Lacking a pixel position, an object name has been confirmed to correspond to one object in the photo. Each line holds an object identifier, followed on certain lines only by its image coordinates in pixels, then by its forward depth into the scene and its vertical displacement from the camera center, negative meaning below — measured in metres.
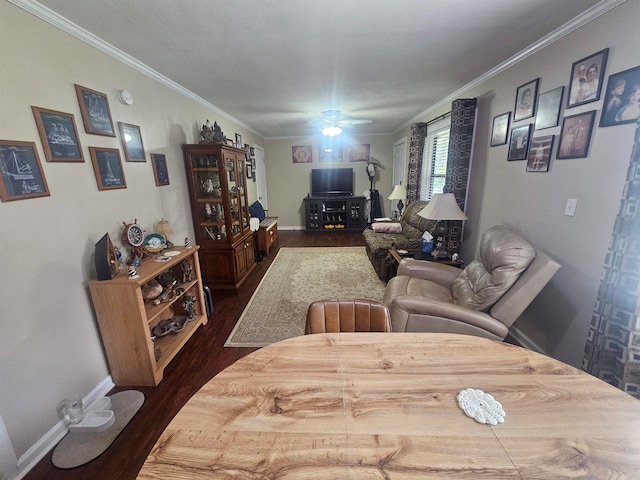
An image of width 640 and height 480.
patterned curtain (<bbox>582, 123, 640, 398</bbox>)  1.26 -0.65
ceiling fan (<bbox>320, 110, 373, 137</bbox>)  3.92 +0.86
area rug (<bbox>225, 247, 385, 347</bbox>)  2.51 -1.39
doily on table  0.76 -0.69
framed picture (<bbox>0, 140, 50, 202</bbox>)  1.28 +0.06
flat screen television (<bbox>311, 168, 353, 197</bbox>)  6.52 -0.10
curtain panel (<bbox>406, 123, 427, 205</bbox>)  4.26 +0.26
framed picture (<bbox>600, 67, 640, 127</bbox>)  1.39 +0.39
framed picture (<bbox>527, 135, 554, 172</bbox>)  1.96 +0.14
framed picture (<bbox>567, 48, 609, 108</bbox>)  1.56 +0.57
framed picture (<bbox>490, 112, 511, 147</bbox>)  2.39 +0.41
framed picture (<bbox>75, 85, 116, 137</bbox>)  1.71 +0.47
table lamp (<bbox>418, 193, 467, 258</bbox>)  2.58 -0.33
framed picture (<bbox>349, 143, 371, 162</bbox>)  6.45 +0.57
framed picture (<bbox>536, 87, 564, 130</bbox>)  1.87 +0.46
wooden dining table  0.64 -0.69
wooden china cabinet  3.02 -0.36
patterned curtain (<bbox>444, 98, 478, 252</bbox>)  2.84 +0.22
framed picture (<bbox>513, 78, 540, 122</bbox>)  2.07 +0.58
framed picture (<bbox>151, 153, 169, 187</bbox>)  2.44 +0.11
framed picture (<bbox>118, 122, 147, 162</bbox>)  2.06 +0.31
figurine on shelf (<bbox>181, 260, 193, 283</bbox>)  2.45 -0.84
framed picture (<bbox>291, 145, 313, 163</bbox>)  6.51 +0.58
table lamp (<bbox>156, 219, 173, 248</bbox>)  2.35 -0.43
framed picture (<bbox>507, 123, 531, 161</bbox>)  2.16 +0.25
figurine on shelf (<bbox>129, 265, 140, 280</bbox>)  1.75 -0.61
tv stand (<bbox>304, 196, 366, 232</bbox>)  6.44 -0.88
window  3.73 +0.23
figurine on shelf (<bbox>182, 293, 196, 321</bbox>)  2.46 -1.15
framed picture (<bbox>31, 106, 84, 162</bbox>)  1.46 +0.28
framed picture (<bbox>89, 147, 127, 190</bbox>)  1.80 +0.10
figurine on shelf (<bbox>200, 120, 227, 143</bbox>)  3.01 +0.52
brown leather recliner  1.68 -0.84
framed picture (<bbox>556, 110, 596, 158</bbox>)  1.65 +0.24
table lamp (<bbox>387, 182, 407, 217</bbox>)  4.82 -0.31
